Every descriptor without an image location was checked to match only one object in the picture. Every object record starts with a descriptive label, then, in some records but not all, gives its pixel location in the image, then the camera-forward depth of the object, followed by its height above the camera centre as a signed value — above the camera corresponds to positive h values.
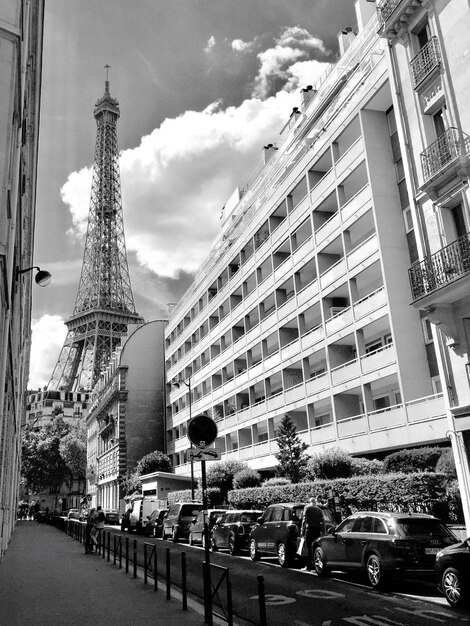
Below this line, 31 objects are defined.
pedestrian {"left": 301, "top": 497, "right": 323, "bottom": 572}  15.89 -1.07
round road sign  9.41 +0.98
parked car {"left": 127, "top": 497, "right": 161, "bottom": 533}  38.00 -0.91
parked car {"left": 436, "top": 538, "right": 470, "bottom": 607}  9.87 -1.66
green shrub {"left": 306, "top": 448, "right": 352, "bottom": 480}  27.53 +0.81
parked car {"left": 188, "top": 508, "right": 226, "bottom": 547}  25.74 -1.47
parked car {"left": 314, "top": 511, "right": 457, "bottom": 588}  11.88 -1.34
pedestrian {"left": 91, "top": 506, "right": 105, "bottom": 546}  23.75 -0.92
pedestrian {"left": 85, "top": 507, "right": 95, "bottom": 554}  22.91 -1.03
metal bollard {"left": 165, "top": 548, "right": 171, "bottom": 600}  11.20 -1.52
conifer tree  31.69 +1.76
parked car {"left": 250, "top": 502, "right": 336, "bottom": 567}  16.70 -1.27
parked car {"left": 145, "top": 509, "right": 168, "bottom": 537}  34.12 -1.49
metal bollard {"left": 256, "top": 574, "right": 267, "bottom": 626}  7.36 -1.39
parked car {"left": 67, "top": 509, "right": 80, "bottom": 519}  64.66 -1.19
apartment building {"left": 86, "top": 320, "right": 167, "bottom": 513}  70.25 +11.30
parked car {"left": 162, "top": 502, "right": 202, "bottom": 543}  29.47 -1.20
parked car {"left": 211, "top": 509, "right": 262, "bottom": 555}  21.02 -1.39
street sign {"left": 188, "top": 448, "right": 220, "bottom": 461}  9.38 +0.62
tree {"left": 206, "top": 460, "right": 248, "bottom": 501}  41.28 +1.23
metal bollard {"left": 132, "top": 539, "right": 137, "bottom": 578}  14.65 -1.71
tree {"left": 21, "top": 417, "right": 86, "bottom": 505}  92.75 +7.08
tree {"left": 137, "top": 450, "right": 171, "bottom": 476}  61.25 +3.37
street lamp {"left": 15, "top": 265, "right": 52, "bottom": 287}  15.29 +5.79
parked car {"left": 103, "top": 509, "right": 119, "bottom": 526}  54.56 -1.47
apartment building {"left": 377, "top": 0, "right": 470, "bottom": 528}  18.31 +9.70
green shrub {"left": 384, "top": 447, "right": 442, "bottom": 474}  23.50 +0.65
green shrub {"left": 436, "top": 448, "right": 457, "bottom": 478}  20.55 +0.32
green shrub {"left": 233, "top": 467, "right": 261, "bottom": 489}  37.53 +0.64
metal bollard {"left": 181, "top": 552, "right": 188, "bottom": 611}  10.17 -1.61
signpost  9.02 +0.74
